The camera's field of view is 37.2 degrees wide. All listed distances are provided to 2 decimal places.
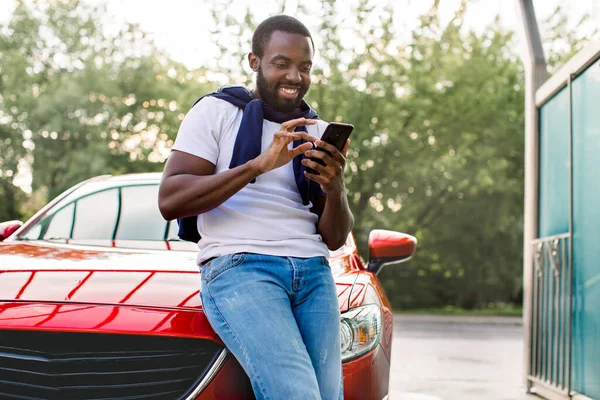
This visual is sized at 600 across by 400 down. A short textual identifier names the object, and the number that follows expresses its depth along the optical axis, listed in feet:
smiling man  7.72
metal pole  23.73
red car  8.25
